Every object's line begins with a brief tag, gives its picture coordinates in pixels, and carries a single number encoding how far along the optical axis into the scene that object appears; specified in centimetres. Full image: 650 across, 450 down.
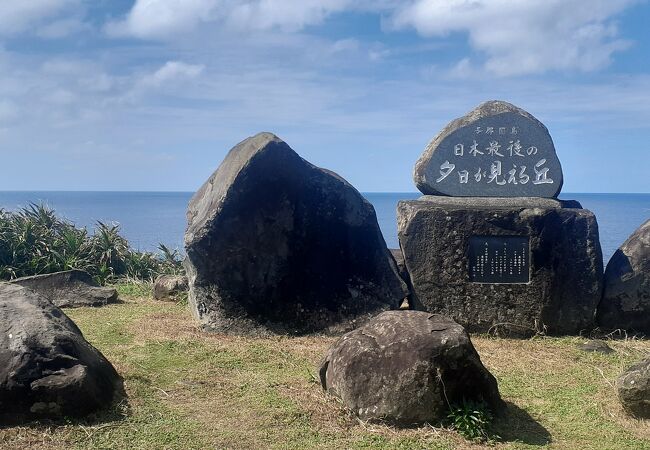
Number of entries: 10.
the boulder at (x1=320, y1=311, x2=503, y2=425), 483
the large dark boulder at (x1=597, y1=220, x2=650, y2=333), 805
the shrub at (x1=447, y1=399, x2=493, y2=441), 478
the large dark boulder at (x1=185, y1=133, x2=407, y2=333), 766
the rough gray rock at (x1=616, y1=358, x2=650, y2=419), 510
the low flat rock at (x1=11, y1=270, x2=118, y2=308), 957
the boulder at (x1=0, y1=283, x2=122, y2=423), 476
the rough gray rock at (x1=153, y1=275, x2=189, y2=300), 1040
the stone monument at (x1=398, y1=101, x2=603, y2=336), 796
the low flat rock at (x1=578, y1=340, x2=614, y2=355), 723
